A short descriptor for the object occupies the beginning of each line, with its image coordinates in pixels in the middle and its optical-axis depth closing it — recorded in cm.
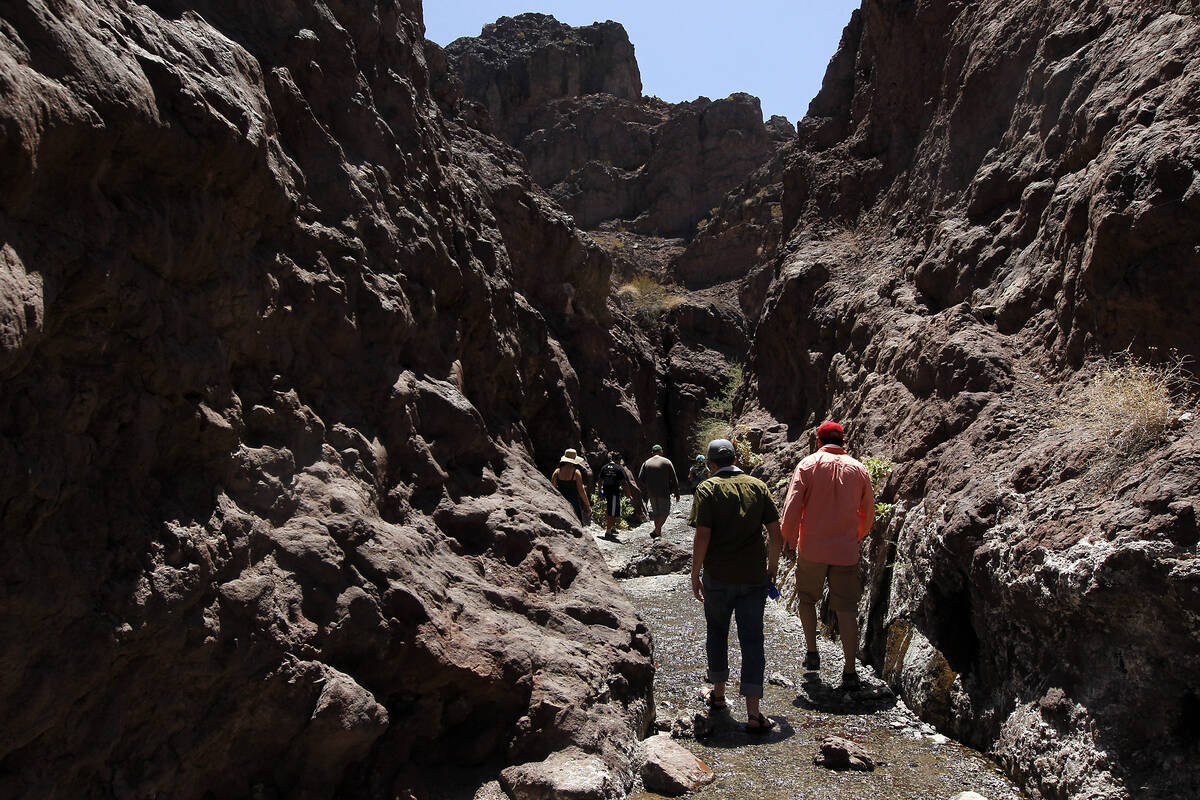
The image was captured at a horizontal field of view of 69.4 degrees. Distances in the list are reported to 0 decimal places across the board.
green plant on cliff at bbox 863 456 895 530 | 796
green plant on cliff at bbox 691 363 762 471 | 1481
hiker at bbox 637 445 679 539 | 1347
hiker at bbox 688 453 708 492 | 1437
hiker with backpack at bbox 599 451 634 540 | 1396
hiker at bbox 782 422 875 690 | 625
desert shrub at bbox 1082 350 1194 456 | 449
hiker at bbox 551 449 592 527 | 1128
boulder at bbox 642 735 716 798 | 440
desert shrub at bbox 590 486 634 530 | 1598
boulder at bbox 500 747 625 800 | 403
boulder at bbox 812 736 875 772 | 468
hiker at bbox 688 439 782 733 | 546
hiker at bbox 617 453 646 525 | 1720
